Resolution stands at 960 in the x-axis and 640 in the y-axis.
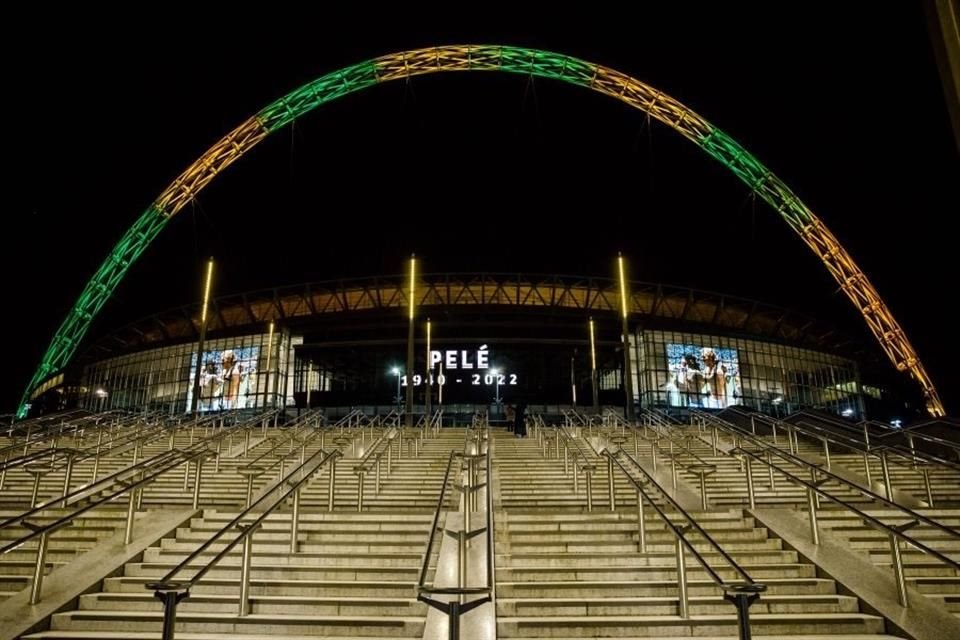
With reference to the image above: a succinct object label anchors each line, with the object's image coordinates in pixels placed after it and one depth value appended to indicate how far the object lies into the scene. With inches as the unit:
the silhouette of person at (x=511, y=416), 985.5
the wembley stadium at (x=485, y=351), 1727.4
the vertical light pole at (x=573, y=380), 1711.4
